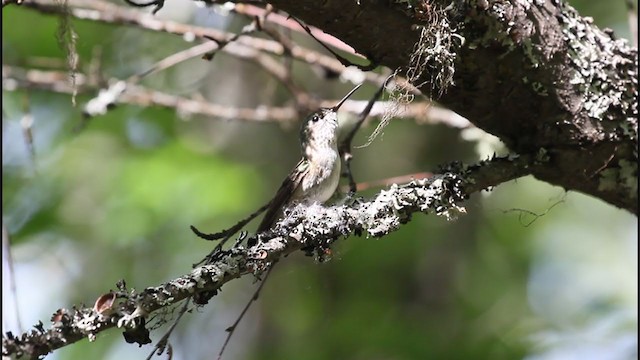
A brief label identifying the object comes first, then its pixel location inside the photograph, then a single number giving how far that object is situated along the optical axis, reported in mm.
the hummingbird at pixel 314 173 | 4887
